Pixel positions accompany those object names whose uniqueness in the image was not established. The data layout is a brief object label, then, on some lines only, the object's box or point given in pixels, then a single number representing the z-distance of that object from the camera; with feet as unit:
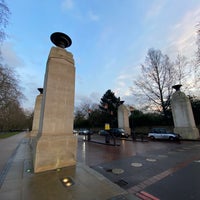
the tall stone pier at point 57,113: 13.87
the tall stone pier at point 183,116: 46.30
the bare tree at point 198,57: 28.92
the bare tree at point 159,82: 64.34
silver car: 42.90
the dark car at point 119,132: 58.80
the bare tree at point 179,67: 60.44
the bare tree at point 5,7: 16.48
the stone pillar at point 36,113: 32.94
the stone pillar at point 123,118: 69.29
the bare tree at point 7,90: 51.55
